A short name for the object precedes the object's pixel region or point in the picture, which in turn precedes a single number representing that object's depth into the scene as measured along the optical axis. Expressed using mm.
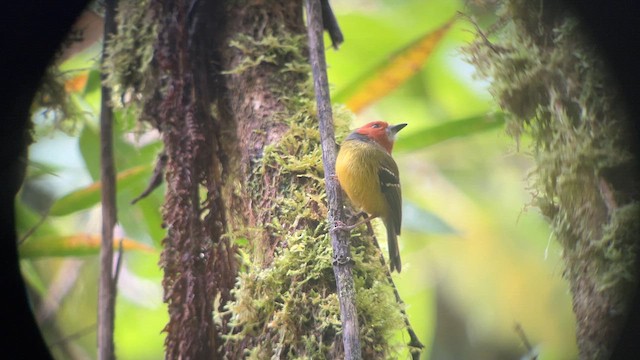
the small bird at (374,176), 4406
